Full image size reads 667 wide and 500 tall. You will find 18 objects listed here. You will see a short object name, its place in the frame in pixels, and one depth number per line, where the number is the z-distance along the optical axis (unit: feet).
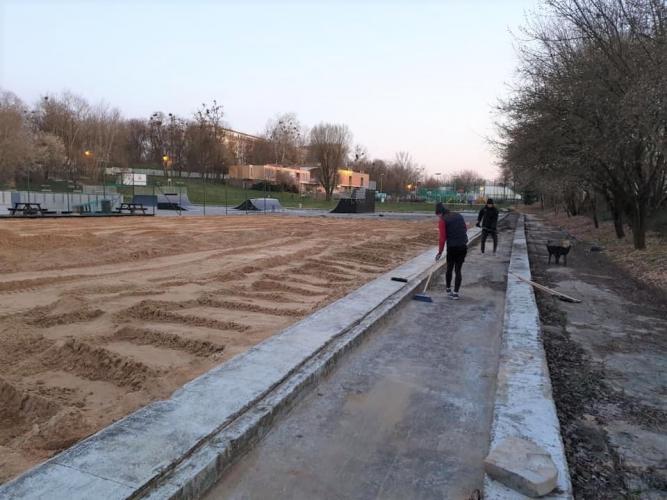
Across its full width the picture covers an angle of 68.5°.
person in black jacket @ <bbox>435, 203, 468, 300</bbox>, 29.89
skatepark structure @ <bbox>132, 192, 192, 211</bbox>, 141.90
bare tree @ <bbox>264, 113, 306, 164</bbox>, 338.34
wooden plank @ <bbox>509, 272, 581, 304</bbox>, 30.19
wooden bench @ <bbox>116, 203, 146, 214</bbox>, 104.73
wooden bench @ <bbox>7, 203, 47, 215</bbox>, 86.89
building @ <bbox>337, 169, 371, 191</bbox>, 316.56
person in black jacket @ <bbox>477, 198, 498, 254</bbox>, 50.45
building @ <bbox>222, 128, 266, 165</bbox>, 321.01
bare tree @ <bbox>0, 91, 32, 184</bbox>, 163.63
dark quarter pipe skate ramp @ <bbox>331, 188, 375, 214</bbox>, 148.94
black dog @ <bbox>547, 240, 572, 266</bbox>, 46.16
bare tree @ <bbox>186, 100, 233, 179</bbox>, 293.43
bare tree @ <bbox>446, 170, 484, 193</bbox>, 340.04
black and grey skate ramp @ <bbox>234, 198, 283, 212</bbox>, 147.84
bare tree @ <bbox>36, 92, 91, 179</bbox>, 234.58
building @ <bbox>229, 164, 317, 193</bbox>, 282.77
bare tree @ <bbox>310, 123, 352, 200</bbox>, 251.60
